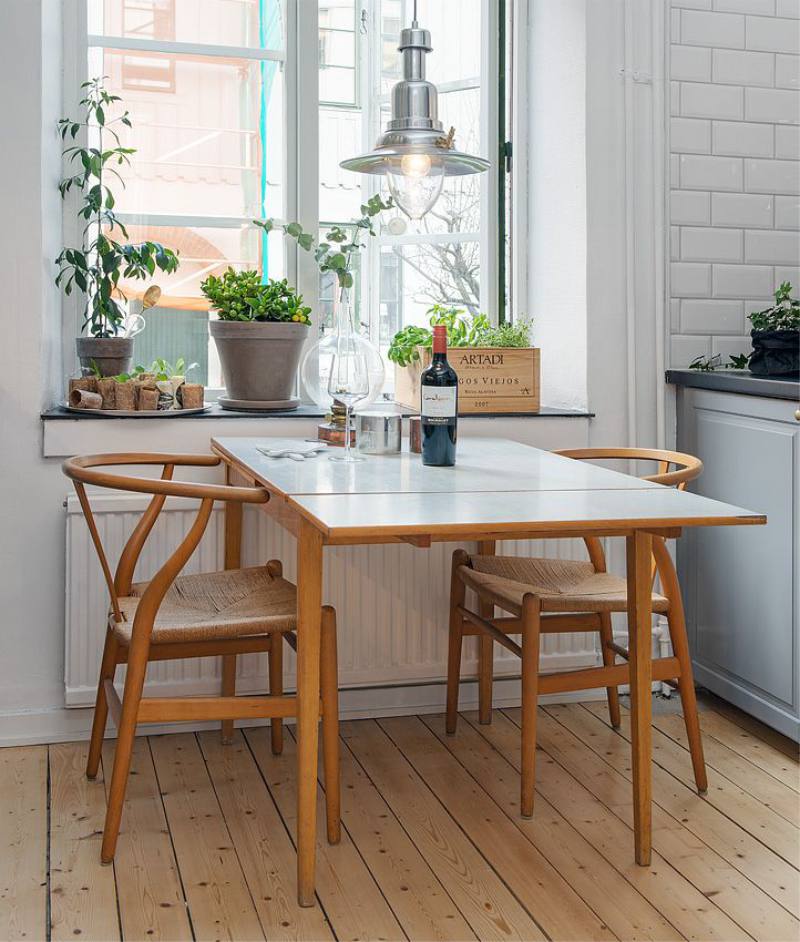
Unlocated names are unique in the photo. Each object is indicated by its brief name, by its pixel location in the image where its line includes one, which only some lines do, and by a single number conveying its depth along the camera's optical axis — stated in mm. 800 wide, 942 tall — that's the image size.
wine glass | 2820
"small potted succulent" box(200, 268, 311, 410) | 3326
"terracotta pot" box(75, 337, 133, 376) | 3293
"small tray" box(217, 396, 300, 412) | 3344
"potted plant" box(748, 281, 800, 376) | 3262
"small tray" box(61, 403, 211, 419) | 3125
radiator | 3094
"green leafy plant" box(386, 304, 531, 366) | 3416
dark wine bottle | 2623
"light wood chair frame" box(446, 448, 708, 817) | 2600
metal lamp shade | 2664
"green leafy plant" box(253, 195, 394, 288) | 3566
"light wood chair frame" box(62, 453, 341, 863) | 2320
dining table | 2031
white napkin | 2791
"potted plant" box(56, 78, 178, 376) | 3301
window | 3574
